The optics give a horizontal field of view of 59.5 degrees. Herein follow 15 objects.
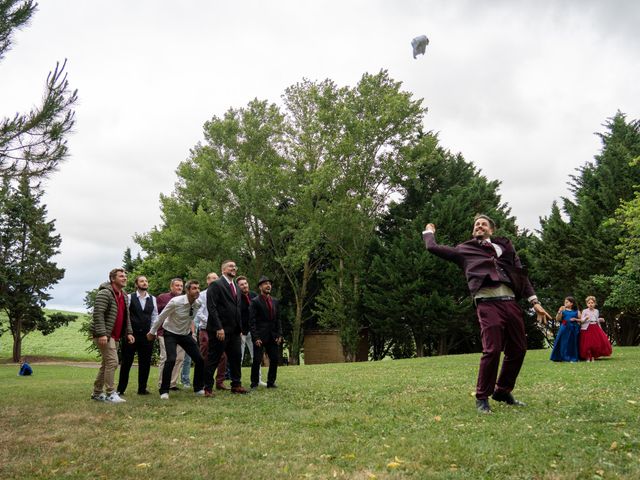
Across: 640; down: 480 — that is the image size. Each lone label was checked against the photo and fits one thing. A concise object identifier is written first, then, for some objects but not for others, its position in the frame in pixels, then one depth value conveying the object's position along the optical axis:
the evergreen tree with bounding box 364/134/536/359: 32.19
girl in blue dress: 16.95
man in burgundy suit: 7.02
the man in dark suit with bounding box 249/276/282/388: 10.91
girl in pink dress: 16.84
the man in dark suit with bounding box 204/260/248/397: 10.08
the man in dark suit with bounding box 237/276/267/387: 11.05
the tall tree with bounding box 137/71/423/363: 35.59
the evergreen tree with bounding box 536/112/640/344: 34.25
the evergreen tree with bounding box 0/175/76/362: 42.69
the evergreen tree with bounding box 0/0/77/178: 10.34
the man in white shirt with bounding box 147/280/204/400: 10.23
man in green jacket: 9.59
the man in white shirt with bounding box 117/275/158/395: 10.77
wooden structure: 38.19
